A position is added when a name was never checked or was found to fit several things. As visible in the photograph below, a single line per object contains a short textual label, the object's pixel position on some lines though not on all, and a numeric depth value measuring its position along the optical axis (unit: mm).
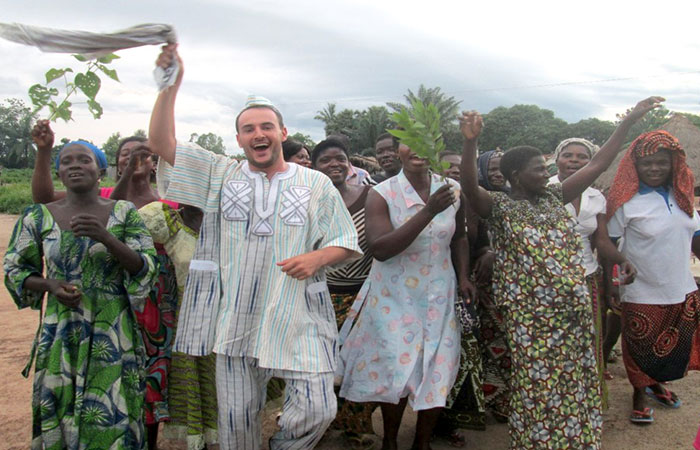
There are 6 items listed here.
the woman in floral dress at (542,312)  3238
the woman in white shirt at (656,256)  4145
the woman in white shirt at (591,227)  4188
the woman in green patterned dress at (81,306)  2939
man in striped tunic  2807
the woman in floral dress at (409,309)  3348
